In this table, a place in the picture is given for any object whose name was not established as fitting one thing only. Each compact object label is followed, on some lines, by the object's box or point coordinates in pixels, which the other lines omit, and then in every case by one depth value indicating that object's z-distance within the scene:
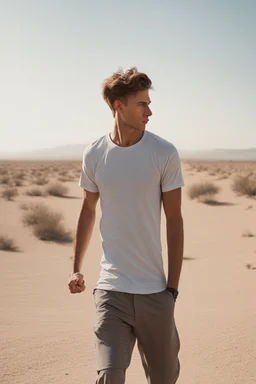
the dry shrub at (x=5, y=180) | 31.73
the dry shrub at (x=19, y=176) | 37.84
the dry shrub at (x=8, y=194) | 22.57
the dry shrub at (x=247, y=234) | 13.20
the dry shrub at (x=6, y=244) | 11.48
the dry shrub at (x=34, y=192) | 24.89
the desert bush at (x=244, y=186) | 23.14
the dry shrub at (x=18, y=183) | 31.19
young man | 2.74
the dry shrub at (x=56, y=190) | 24.97
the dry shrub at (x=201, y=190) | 22.83
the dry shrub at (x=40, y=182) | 32.06
